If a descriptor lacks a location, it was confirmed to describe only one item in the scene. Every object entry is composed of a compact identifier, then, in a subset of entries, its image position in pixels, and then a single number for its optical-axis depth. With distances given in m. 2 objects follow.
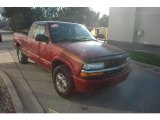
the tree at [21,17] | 23.30
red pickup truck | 2.51
